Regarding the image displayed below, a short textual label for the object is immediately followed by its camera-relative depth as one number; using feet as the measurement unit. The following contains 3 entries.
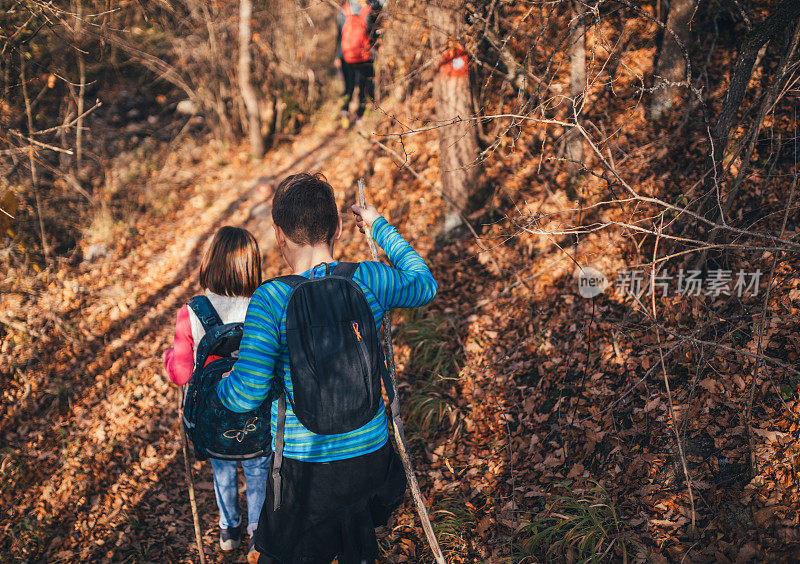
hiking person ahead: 25.93
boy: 6.84
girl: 10.05
